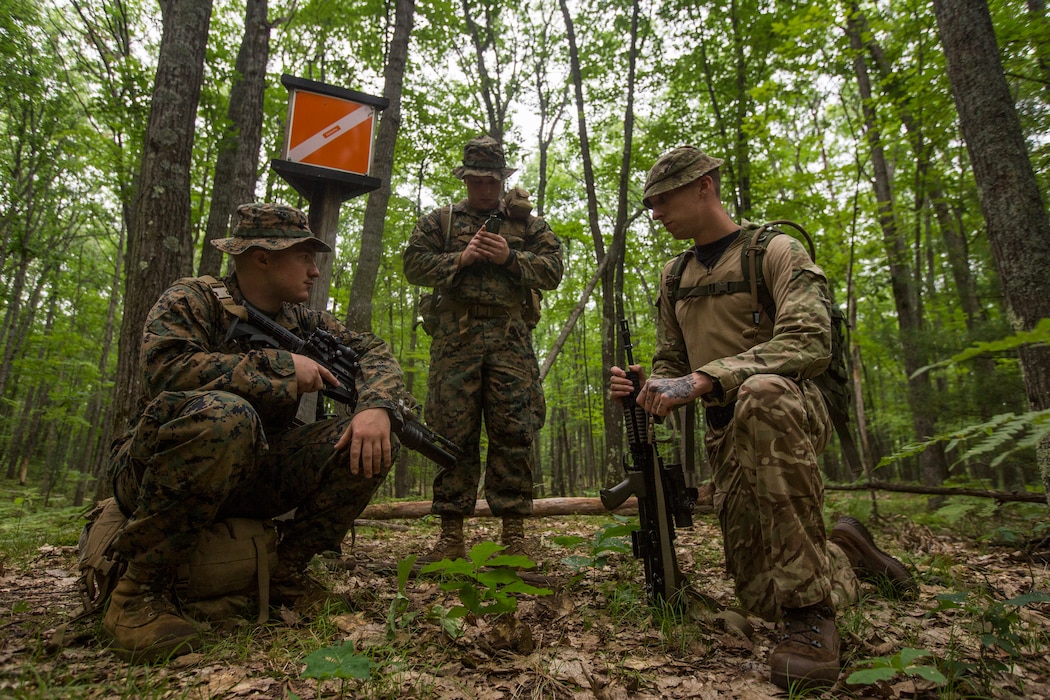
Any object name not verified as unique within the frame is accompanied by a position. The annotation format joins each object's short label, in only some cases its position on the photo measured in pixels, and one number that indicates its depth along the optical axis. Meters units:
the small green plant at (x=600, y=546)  2.78
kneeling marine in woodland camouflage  2.17
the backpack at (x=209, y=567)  2.30
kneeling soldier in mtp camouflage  2.09
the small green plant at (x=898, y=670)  1.50
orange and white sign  3.68
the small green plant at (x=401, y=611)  2.21
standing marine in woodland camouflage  3.79
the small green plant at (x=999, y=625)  1.87
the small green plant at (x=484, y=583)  2.09
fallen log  5.53
